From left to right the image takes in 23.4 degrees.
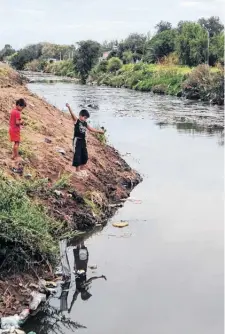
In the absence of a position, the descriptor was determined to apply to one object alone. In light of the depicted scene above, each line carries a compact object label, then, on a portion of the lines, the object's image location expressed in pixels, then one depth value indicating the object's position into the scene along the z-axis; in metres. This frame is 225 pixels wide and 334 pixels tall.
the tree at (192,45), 49.78
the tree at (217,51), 48.34
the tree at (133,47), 68.25
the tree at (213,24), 79.19
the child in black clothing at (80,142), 10.80
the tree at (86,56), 63.84
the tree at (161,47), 61.47
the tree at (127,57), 66.71
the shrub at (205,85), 36.78
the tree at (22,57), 89.38
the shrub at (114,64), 61.94
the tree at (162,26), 83.50
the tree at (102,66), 62.66
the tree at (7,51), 111.00
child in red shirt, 10.07
